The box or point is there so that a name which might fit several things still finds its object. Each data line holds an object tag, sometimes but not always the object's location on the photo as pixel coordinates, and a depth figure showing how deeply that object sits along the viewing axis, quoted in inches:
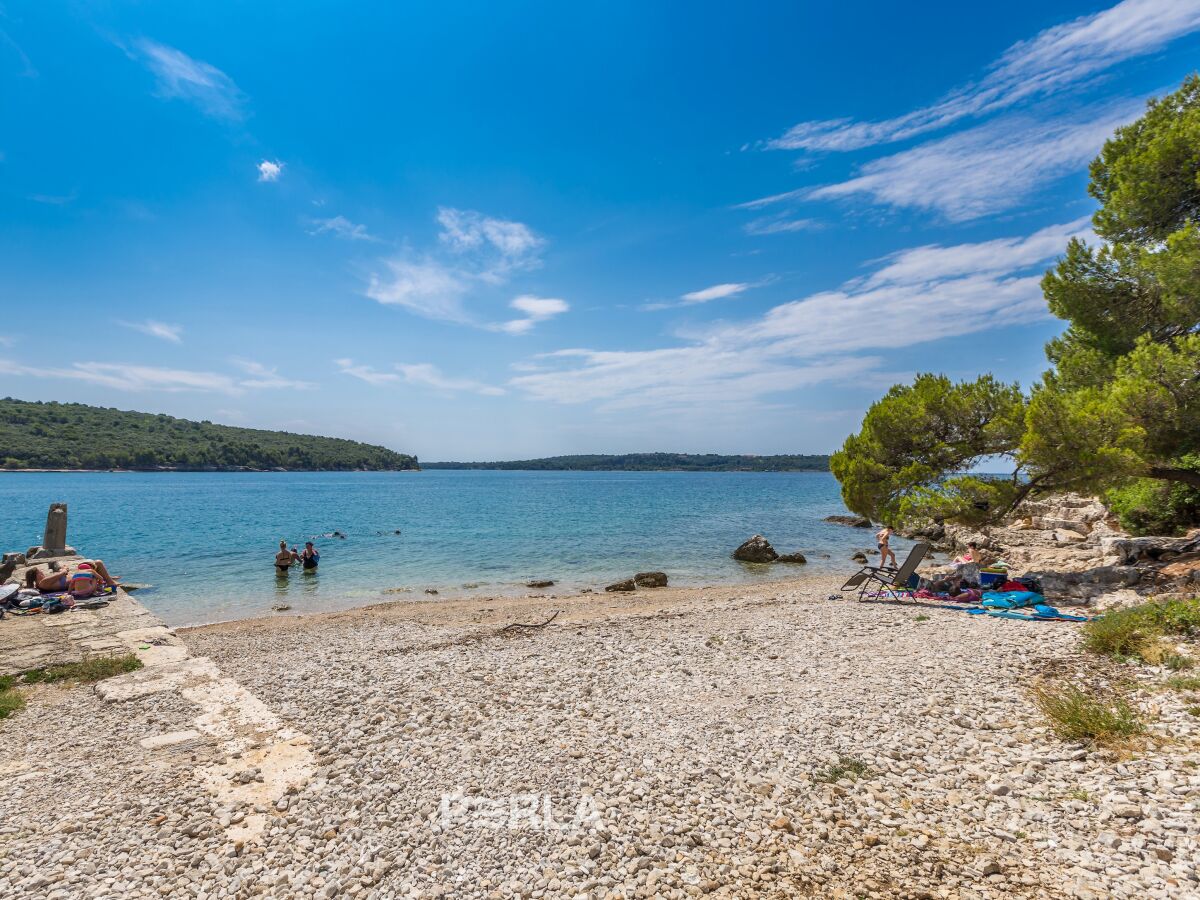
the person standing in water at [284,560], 1068.5
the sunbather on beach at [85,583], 629.9
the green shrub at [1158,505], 755.4
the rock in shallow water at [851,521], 2037.9
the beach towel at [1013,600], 548.4
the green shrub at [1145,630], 339.6
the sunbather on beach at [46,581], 621.0
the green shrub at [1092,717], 246.8
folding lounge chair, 651.5
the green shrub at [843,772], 240.9
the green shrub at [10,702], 347.3
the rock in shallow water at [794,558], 1221.7
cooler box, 621.9
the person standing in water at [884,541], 705.6
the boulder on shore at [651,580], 956.6
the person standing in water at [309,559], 1106.1
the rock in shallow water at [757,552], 1242.6
